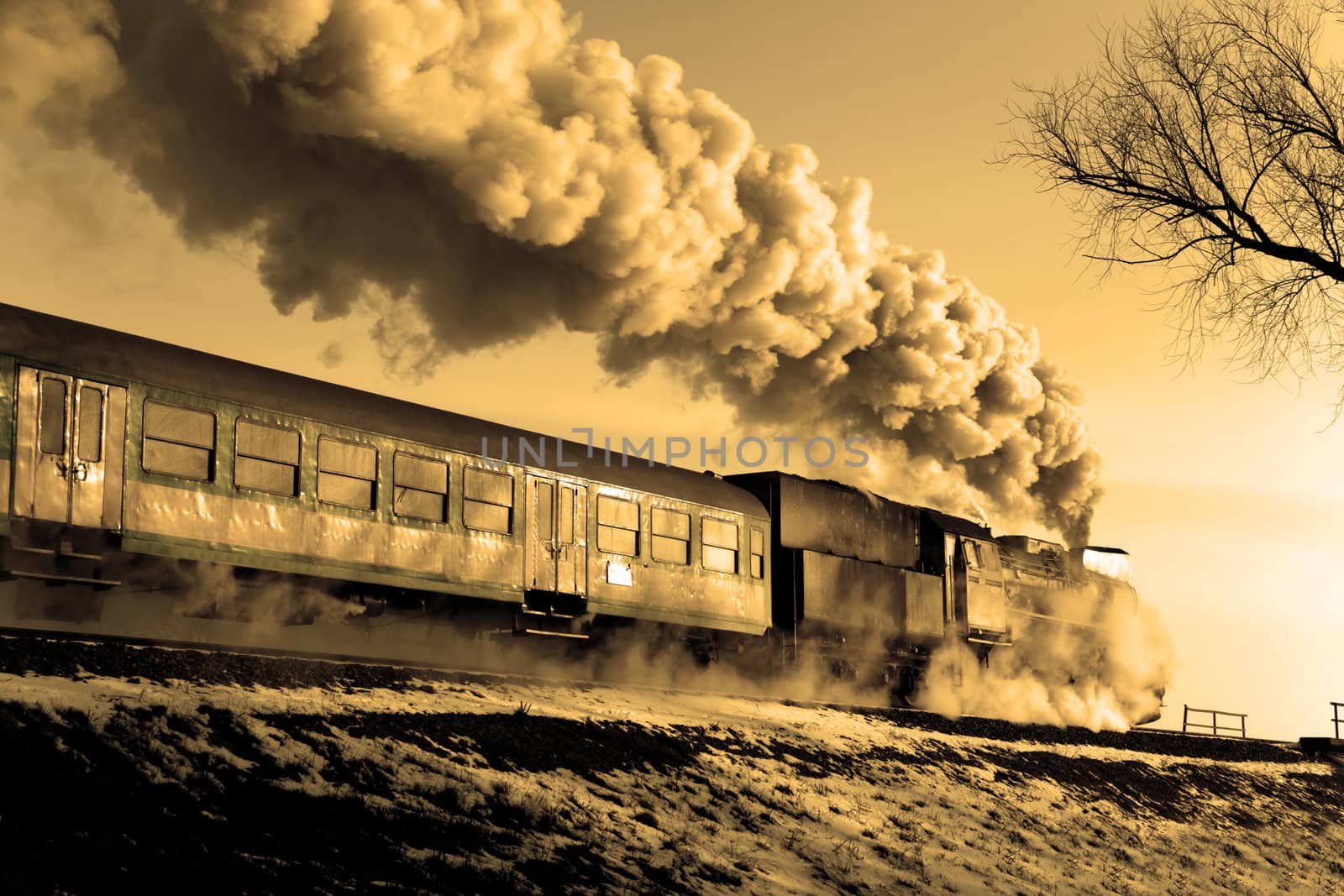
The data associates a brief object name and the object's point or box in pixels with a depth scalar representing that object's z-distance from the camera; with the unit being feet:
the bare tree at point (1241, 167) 35.70
